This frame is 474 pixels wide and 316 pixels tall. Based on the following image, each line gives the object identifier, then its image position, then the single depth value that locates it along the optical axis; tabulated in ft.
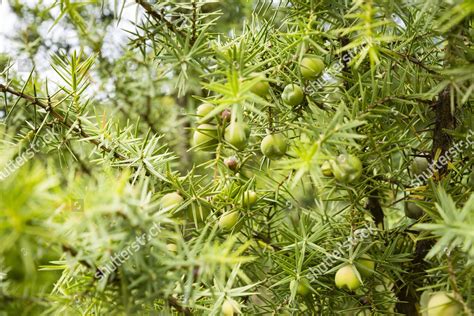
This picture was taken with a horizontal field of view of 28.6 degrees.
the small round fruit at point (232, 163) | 1.22
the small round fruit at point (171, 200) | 1.17
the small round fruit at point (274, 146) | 1.13
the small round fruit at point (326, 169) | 1.16
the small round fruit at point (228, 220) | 1.18
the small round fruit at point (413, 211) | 1.27
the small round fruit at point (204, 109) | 1.14
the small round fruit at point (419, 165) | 1.25
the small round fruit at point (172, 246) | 1.19
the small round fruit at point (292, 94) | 1.13
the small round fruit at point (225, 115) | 1.13
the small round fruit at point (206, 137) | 1.16
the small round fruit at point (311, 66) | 1.12
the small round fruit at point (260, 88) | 1.11
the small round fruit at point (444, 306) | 1.04
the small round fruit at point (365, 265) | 1.16
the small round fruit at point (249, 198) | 1.19
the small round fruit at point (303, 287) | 1.17
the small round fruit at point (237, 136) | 1.04
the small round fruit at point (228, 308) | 1.08
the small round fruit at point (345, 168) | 1.07
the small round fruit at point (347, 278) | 1.13
